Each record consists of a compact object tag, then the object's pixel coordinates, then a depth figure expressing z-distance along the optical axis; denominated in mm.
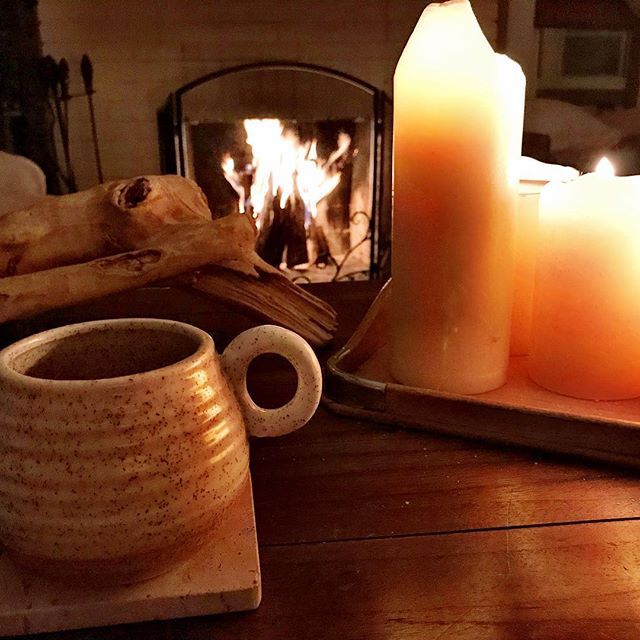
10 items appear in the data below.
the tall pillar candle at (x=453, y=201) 474
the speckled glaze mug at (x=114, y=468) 305
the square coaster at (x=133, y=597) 321
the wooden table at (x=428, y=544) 326
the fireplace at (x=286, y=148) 1628
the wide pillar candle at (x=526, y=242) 561
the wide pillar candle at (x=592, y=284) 486
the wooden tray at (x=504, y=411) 456
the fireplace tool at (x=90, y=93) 1603
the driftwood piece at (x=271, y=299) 670
